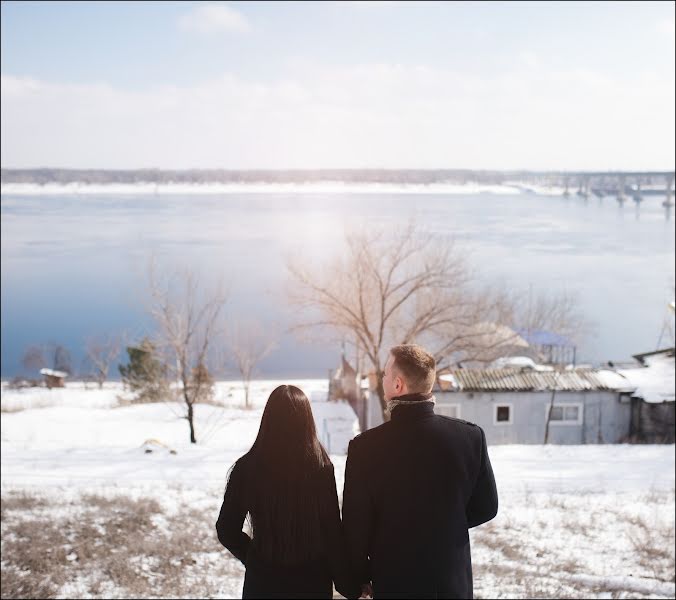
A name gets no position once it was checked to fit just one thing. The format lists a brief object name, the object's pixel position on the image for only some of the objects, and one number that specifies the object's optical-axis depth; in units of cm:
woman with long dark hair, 257
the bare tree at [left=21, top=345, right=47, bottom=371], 4529
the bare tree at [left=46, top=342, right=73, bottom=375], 4575
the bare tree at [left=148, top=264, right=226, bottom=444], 2034
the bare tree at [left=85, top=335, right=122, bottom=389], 4375
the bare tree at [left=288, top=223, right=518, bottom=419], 1761
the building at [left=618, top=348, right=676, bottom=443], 2159
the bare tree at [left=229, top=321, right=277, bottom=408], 3591
